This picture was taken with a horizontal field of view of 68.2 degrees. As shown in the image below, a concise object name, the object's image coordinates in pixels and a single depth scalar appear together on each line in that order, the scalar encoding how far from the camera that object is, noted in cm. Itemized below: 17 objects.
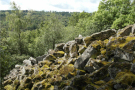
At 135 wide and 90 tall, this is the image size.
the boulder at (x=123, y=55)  877
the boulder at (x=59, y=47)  2030
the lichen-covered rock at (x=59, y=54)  1885
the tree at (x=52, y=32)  3559
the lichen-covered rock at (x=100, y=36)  1540
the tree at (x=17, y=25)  3894
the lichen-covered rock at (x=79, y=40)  1742
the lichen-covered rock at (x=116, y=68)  780
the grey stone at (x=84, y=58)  1212
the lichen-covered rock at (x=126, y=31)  1427
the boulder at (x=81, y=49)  1472
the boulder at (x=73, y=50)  1565
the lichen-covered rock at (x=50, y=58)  1825
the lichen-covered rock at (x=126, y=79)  631
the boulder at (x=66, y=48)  1794
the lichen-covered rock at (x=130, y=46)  978
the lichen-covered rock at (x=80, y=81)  871
